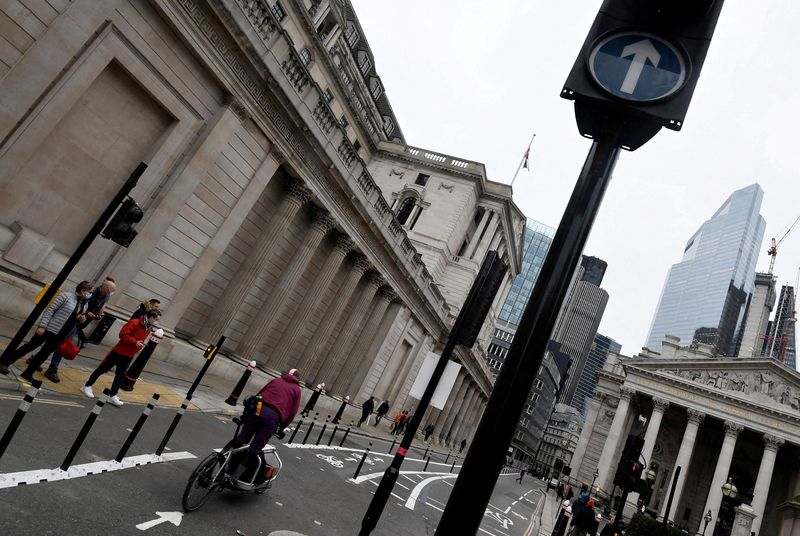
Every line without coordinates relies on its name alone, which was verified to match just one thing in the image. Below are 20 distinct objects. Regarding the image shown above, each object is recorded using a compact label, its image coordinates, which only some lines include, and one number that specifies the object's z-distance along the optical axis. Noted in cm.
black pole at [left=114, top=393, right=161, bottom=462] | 603
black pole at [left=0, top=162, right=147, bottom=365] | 670
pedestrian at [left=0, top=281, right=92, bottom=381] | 762
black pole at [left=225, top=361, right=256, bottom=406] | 1337
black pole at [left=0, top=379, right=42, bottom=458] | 430
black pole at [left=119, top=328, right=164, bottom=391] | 928
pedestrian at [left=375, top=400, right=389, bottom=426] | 2780
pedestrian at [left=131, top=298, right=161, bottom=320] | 918
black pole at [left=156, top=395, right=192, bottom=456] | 684
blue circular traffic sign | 212
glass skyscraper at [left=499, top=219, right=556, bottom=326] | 18388
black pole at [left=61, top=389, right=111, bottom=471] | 529
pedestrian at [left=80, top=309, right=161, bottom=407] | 855
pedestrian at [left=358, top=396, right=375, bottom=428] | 2540
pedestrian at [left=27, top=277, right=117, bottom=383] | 827
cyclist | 646
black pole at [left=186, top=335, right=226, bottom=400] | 1189
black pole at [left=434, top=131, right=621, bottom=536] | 164
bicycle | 572
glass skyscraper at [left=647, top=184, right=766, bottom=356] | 17462
